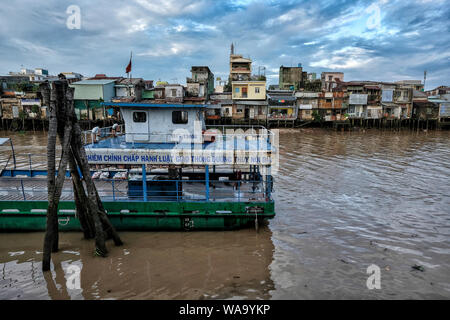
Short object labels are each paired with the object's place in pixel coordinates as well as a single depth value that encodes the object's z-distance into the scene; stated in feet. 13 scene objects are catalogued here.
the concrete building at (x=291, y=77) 206.08
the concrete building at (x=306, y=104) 173.99
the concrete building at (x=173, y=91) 158.30
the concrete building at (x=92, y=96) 148.25
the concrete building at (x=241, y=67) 202.90
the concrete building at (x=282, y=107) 169.68
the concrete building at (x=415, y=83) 212.43
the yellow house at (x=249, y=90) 168.55
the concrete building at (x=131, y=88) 149.79
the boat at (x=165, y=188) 32.48
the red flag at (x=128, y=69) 54.94
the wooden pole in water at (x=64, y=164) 26.16
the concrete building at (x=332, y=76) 216.74
